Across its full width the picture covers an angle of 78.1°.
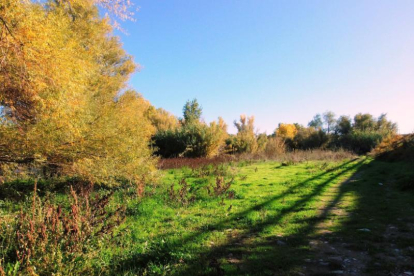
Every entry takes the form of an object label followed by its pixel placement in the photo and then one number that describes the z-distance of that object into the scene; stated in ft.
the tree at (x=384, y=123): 131.38
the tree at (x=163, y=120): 83.06
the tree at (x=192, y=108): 109.19
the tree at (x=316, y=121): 243.19
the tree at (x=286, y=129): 161.53
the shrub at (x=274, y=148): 70.99
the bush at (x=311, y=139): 108.68
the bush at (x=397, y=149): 53.21
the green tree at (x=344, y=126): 129.99
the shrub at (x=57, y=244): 9.09
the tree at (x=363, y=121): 133.08
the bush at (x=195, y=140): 63.36
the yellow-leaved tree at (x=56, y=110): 15.01
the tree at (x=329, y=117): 171.44
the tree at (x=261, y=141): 75.34
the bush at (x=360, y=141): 100.99
